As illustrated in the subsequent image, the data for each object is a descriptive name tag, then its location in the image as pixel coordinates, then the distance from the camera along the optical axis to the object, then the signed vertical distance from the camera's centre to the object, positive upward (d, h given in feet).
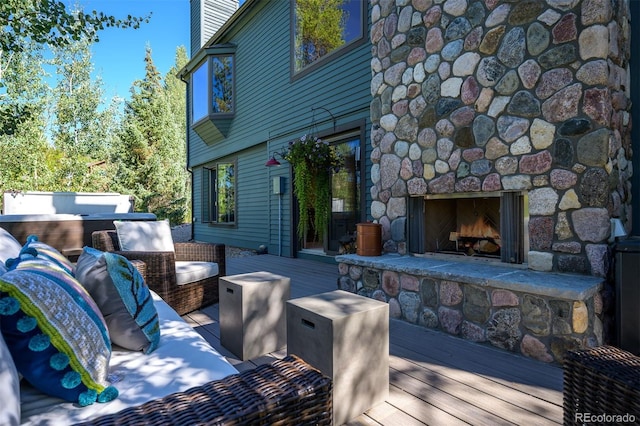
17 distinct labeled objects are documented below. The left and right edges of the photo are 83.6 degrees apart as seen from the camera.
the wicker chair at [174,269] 9.86 -1.52
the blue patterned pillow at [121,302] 4.92 -1.19
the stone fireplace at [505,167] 8.21 +1.32
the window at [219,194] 30.81 +2.04
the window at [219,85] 29.16 +10.80
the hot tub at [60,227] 14.01 -0.40
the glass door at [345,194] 18.35 +1.10
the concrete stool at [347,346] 5.65 -2.18
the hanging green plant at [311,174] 16.07 +1.91
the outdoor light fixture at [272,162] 20.93 +3.15
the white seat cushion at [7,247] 5.69 -0.50
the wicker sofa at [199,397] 2.82 -1.61
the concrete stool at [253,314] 7.99 -2.27
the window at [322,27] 18.03 +10.31
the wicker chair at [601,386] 3.69 -1.91
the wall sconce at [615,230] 8.33 -0.39
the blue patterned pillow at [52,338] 3.35 -1.20
